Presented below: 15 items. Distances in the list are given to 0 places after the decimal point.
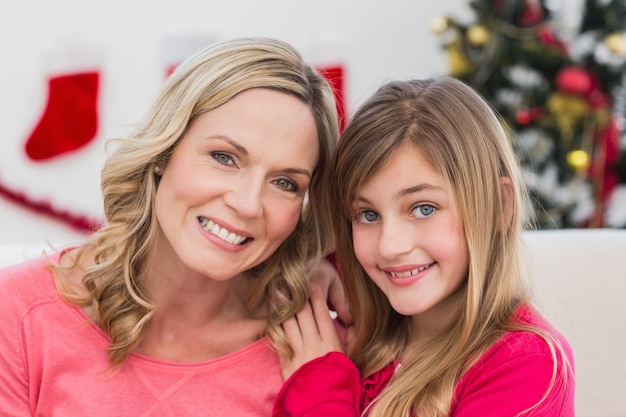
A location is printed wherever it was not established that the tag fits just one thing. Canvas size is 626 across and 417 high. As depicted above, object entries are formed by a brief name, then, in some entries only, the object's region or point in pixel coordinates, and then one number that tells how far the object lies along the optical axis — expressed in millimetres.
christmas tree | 3277
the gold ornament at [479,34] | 3346
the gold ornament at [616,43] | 3184
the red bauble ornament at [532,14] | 3359
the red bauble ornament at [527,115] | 3385
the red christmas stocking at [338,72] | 3902
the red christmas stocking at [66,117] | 3816
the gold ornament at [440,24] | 3418
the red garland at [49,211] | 3859
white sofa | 1969
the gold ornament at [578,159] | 3297
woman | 1607
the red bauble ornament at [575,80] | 3234
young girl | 1471
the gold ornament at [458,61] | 3432
